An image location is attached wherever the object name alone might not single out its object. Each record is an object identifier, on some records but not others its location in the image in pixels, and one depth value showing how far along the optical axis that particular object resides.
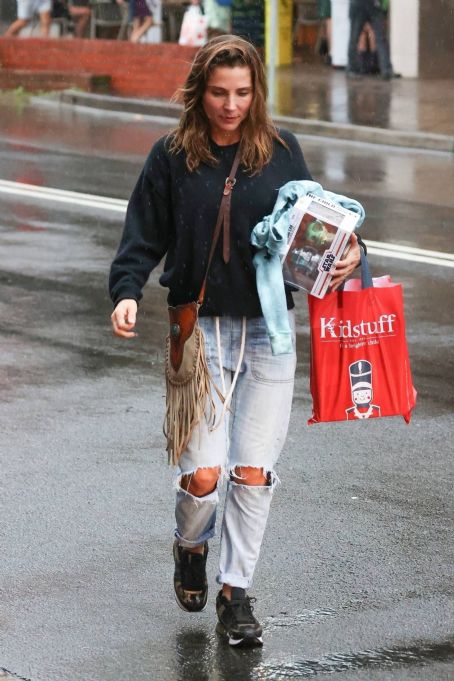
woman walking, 4.65
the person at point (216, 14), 22.66
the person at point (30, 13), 24.70
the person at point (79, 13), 25.19
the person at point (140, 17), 23.98
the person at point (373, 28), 22.39
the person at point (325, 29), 24.69
